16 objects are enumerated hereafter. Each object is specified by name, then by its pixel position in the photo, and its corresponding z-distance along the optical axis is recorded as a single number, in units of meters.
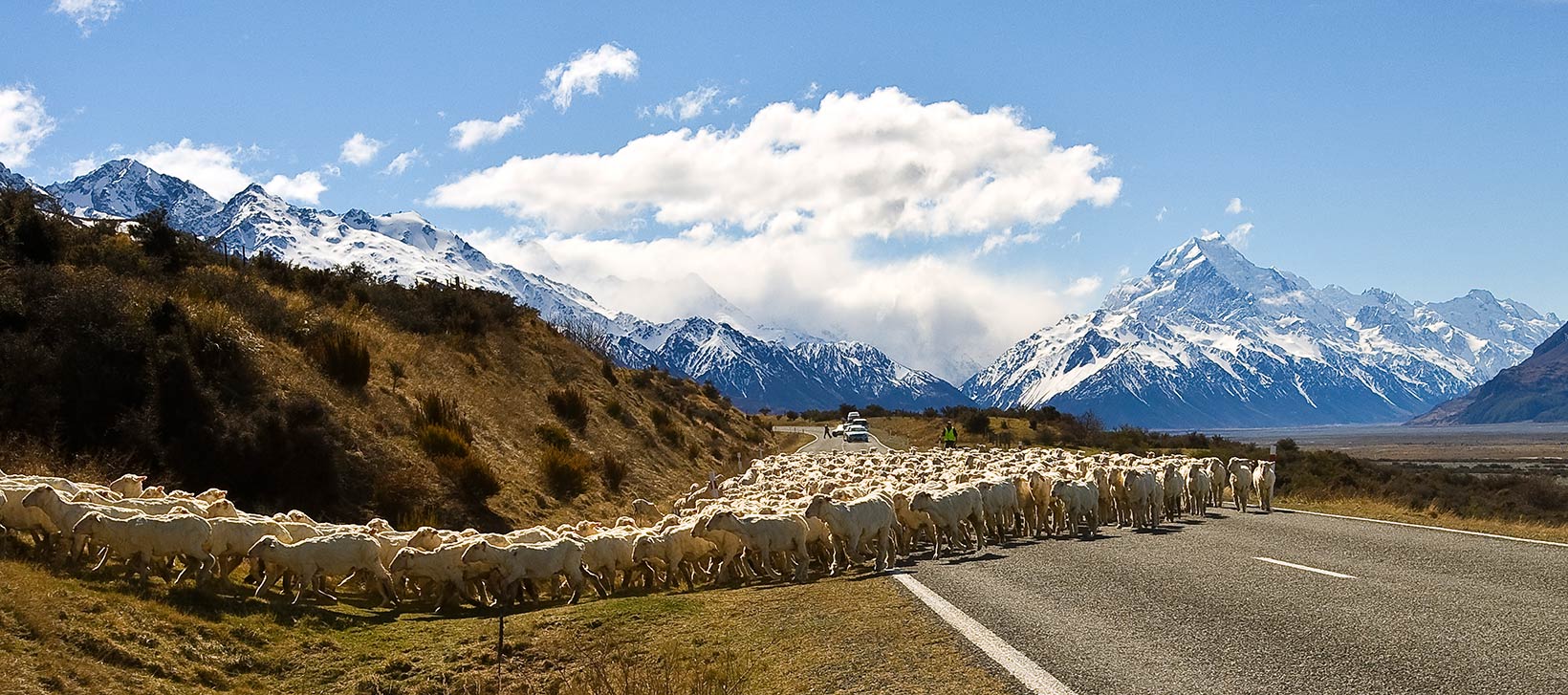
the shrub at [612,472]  28.67
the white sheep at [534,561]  13.16
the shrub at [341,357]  24.70
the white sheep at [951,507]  16.81
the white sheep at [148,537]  11.95
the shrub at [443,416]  25.27
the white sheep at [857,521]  15.35
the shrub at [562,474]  25.83
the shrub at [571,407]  32.53
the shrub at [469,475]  22.45
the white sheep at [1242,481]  23.25
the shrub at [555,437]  29.11
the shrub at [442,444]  23.53
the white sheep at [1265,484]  23.08
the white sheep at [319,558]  12.63
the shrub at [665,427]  38.72
